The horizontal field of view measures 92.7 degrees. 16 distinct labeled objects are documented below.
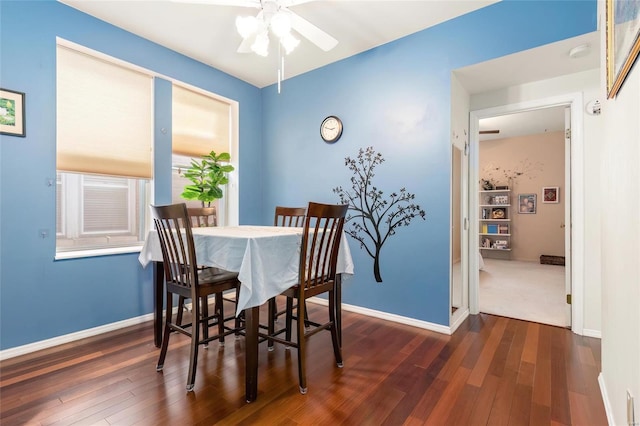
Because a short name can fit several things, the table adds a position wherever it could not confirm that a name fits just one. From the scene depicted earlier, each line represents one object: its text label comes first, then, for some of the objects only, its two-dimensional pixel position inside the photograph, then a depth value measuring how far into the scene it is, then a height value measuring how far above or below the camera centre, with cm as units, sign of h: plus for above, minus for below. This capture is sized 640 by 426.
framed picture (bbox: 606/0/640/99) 99 +65
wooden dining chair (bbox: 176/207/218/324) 274 -1
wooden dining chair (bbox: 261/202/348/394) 180 -42
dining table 169 -30
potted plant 322 +36
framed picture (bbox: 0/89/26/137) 218 +72
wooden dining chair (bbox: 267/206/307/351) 286 +1
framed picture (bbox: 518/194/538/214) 659 +22
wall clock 343 +97
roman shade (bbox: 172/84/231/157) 335 +105
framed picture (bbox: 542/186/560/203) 633 +40
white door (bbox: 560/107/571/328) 277 +6
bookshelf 689 -16
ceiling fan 201 +130
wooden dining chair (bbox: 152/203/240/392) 179 -44
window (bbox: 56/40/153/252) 255 +56
